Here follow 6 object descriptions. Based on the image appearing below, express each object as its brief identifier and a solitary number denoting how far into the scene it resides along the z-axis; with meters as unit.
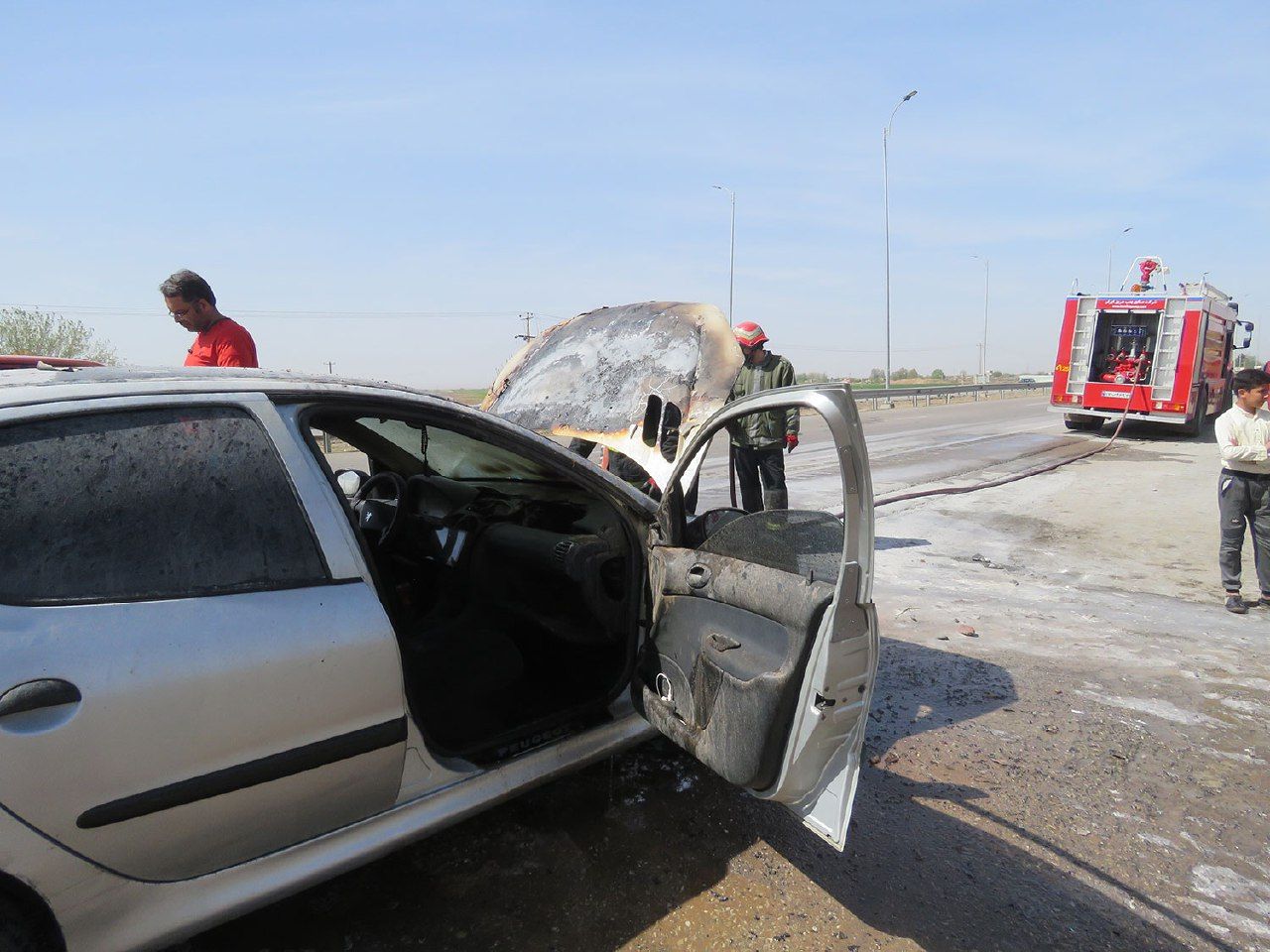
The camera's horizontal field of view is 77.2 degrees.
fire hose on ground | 8.96
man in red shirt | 4.16
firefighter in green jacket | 5.95
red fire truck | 15.86
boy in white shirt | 5.05
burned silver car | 1.60
